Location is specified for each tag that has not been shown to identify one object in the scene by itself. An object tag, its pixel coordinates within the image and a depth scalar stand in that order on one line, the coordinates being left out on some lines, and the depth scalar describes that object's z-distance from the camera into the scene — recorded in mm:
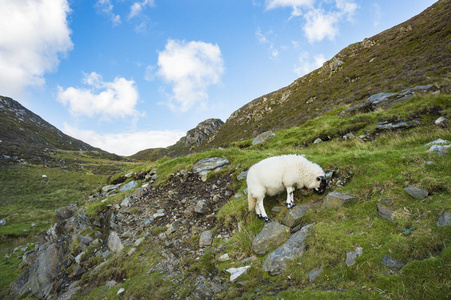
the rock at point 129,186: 14284
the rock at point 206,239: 7245
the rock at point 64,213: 14409
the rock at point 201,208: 9145
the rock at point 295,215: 5957
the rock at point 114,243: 8895
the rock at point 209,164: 12656
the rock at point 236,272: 5167
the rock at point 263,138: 22150
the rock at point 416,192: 4844
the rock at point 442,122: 10072
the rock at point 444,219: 3779
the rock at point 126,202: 11527
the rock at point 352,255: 3950
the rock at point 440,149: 6047
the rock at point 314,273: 4074
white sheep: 6785
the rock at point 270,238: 5758
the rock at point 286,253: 4840
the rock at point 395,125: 11838
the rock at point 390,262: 3512
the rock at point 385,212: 4715
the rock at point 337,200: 5738
